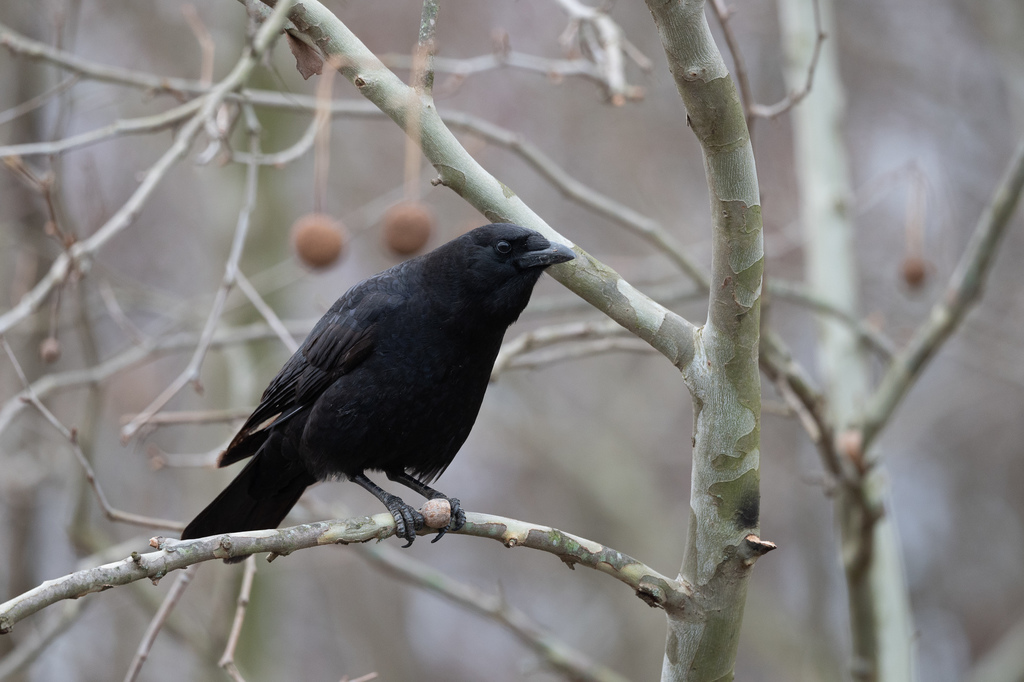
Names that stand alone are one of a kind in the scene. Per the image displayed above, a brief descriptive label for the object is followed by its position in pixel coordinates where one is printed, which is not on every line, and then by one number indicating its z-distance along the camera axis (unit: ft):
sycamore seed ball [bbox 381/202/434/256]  26.66
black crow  21.90
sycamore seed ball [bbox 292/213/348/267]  26.84
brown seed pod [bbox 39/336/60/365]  23.82
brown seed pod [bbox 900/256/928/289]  32.12
